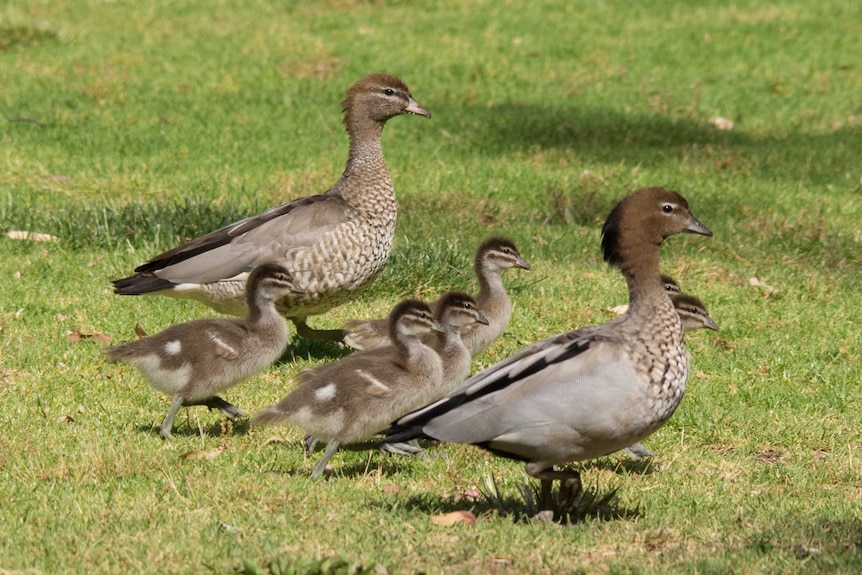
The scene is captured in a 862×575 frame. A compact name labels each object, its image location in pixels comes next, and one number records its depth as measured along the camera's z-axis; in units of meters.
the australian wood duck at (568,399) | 10.47
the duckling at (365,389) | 12.28
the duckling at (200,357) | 13.07
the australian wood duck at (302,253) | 15.83
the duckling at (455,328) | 13.73
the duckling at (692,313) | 15.41
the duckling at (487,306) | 15.37
